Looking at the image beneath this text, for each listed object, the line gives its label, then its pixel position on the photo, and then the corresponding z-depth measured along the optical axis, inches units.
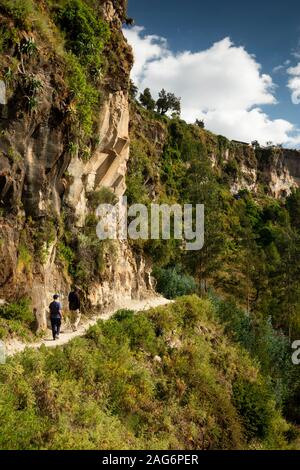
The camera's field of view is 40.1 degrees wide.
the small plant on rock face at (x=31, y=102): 609.6
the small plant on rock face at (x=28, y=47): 619.2
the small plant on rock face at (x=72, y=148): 719.1
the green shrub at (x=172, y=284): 1339.8
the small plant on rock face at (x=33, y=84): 612.4
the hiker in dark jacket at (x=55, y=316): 604.4
